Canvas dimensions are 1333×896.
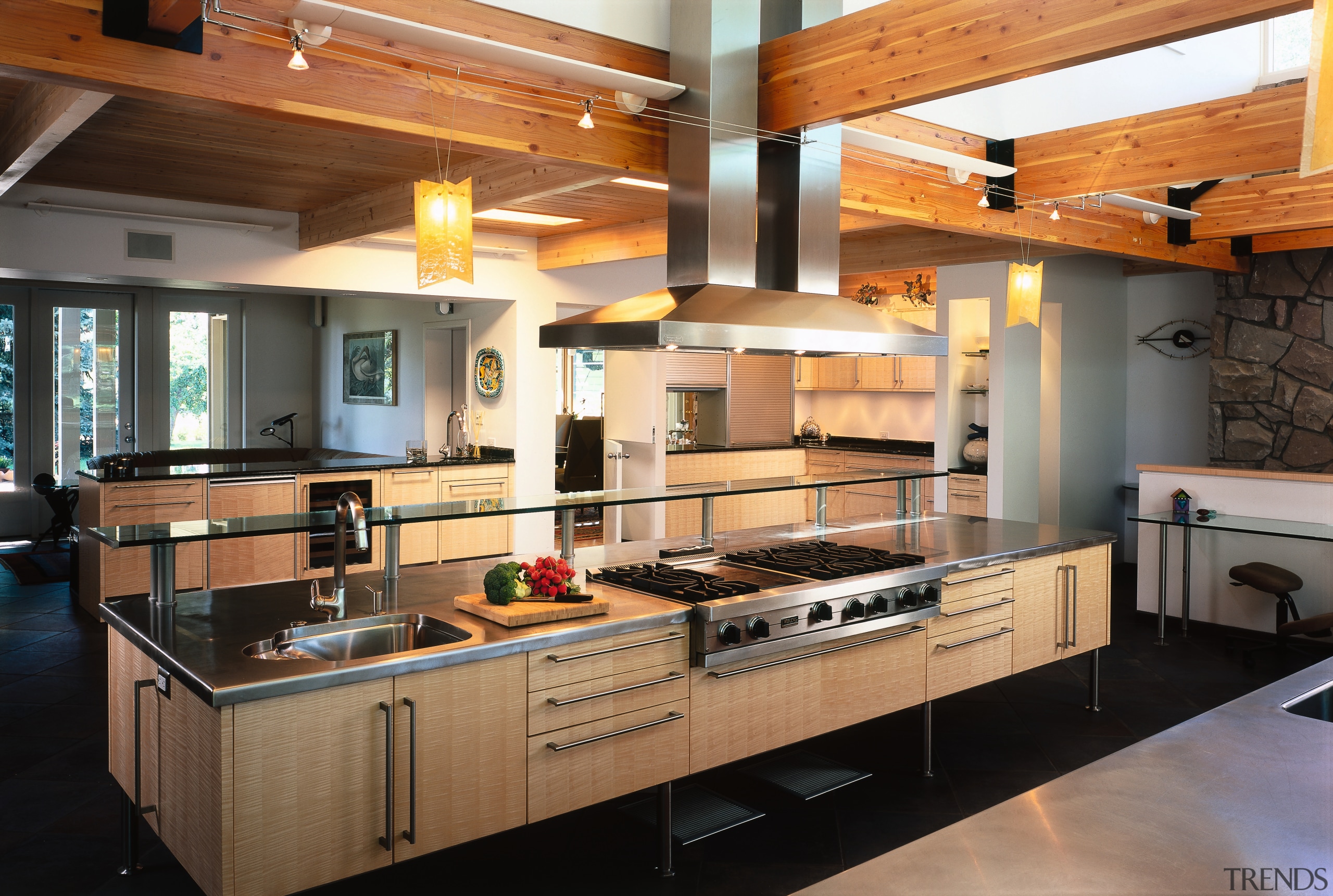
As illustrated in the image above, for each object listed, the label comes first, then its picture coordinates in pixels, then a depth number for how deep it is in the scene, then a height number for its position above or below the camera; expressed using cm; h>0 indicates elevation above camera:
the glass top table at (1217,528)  559 -65
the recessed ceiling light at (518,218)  645 +141
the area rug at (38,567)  737 -123
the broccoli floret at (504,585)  288 -51
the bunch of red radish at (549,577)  293 -50
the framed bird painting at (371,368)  912 +50
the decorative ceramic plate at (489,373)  763 +36
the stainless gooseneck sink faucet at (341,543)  279 -38
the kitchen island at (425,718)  224 -86
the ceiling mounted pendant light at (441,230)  330 +66
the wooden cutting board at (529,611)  276 -58
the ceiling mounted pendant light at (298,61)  275 +104
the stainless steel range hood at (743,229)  333 +76
